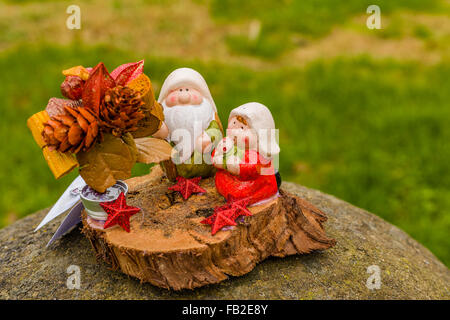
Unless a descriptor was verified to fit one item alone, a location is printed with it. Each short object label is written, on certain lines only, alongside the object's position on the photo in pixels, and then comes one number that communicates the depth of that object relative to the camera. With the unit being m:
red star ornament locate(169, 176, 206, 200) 0.57
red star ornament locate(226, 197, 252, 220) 0.52
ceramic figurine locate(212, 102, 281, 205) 0.52
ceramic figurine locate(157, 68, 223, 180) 0.56
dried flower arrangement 0.46
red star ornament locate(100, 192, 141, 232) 0.51
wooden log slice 0.50
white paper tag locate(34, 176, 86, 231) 0.56
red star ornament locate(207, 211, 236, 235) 0.51
